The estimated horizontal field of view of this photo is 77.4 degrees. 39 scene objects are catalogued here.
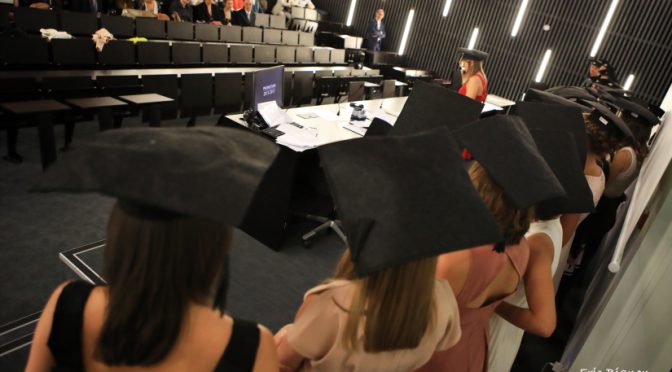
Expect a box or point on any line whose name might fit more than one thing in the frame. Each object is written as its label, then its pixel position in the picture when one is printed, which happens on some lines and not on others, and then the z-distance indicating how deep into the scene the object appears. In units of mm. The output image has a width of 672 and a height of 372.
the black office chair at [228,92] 5910
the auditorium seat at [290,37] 9242
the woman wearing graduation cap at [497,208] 1280
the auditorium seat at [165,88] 5129
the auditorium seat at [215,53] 6859
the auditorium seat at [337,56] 9305
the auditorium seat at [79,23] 6179
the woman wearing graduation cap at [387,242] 931
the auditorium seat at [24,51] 4762
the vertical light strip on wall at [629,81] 9359
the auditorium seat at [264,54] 7636
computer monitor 3648
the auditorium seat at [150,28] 6980
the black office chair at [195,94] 5531
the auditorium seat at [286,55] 8069
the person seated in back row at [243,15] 8961
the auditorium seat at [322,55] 8863
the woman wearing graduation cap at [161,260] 668
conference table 3475
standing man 11398
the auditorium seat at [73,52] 5301
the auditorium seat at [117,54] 5680
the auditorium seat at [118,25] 6637
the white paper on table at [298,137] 3408
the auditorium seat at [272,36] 8811
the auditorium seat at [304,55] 8383
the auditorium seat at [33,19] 5699
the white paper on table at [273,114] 3736
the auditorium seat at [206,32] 7632
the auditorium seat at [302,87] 6841
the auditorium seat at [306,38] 9633
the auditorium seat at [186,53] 6445
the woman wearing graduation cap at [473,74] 5000
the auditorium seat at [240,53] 7273
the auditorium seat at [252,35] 8438
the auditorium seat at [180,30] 7289
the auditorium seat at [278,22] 10897
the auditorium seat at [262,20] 10297
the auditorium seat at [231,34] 8062
